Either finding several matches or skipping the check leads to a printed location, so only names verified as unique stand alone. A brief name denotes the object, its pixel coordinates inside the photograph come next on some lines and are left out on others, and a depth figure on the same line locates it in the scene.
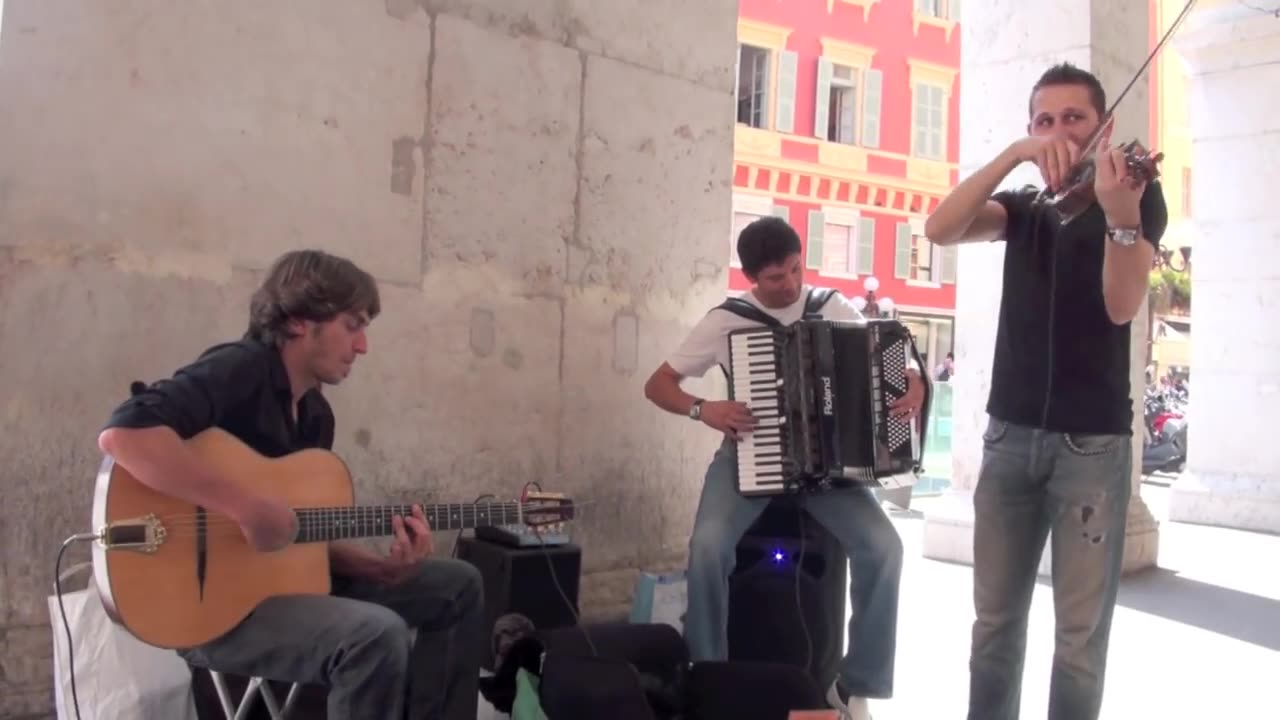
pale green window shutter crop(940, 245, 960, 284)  23.52
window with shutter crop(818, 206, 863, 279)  22.03
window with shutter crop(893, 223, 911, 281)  22.95
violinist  2.28
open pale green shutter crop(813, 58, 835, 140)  21.58
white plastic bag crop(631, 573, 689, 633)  3.60
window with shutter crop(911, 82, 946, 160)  23.34
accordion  3.08
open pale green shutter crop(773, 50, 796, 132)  21.05
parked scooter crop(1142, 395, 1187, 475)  12.38
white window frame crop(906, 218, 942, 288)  23.23
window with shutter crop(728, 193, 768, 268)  20.55
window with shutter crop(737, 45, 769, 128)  21.03
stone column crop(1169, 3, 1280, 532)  7.67
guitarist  2.09
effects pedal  3.35
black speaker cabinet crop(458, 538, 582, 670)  3.27
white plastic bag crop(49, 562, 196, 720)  2.36
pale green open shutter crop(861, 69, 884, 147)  22.38
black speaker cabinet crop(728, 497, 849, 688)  3.16
